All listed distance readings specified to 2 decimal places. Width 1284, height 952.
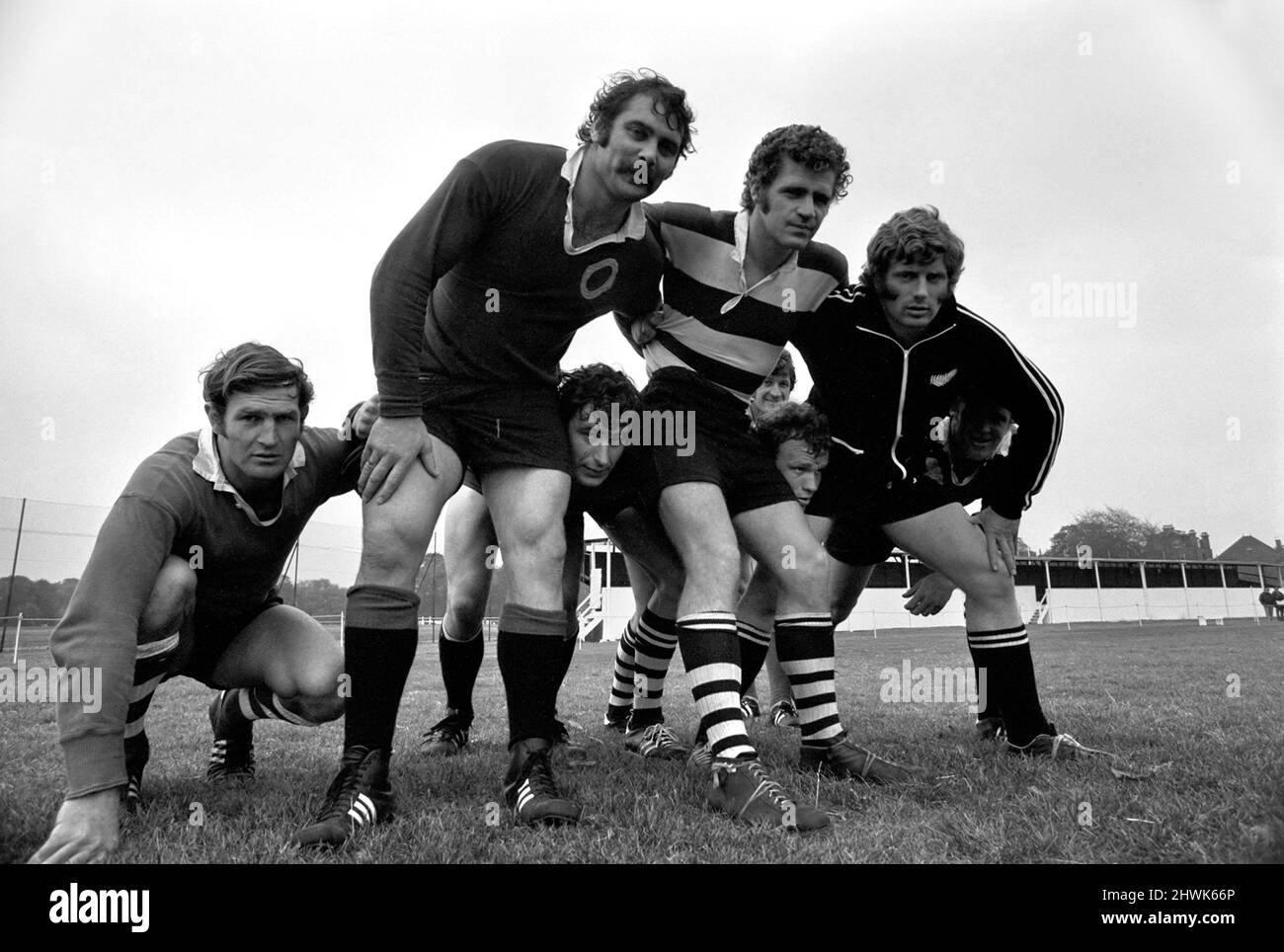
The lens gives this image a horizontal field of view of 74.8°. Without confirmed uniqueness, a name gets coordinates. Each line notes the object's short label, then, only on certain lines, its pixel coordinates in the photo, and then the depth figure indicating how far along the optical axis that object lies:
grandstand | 20.73
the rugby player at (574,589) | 4.09
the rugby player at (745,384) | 3.33
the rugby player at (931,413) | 3.92
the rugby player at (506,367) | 2.86
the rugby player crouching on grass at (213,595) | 2.39
